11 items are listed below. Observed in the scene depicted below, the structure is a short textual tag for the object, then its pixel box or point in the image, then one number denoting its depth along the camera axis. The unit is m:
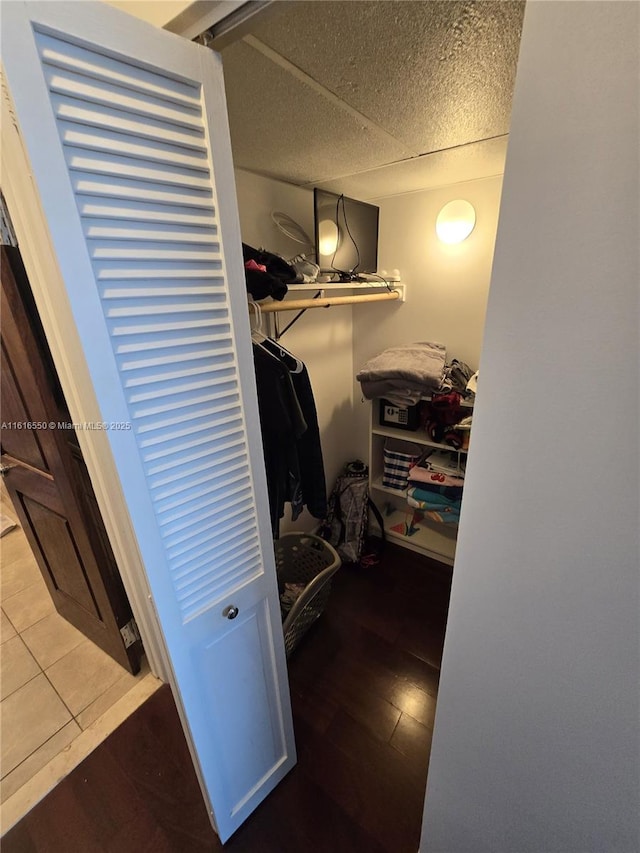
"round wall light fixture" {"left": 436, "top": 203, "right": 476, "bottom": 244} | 1.74
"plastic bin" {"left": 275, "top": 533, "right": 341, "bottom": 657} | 1.68
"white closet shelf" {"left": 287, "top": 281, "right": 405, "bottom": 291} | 1.37
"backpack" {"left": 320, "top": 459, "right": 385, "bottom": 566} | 2.21
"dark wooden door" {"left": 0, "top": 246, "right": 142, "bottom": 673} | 1.15
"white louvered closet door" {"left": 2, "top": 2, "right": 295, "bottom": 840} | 0.50
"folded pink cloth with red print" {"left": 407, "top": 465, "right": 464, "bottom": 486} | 1.92
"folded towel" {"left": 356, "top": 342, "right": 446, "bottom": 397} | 1.77
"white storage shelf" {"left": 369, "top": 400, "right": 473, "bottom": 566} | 2.15
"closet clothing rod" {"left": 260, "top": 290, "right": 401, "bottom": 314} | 1.24
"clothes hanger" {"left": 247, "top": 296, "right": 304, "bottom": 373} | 1.31
